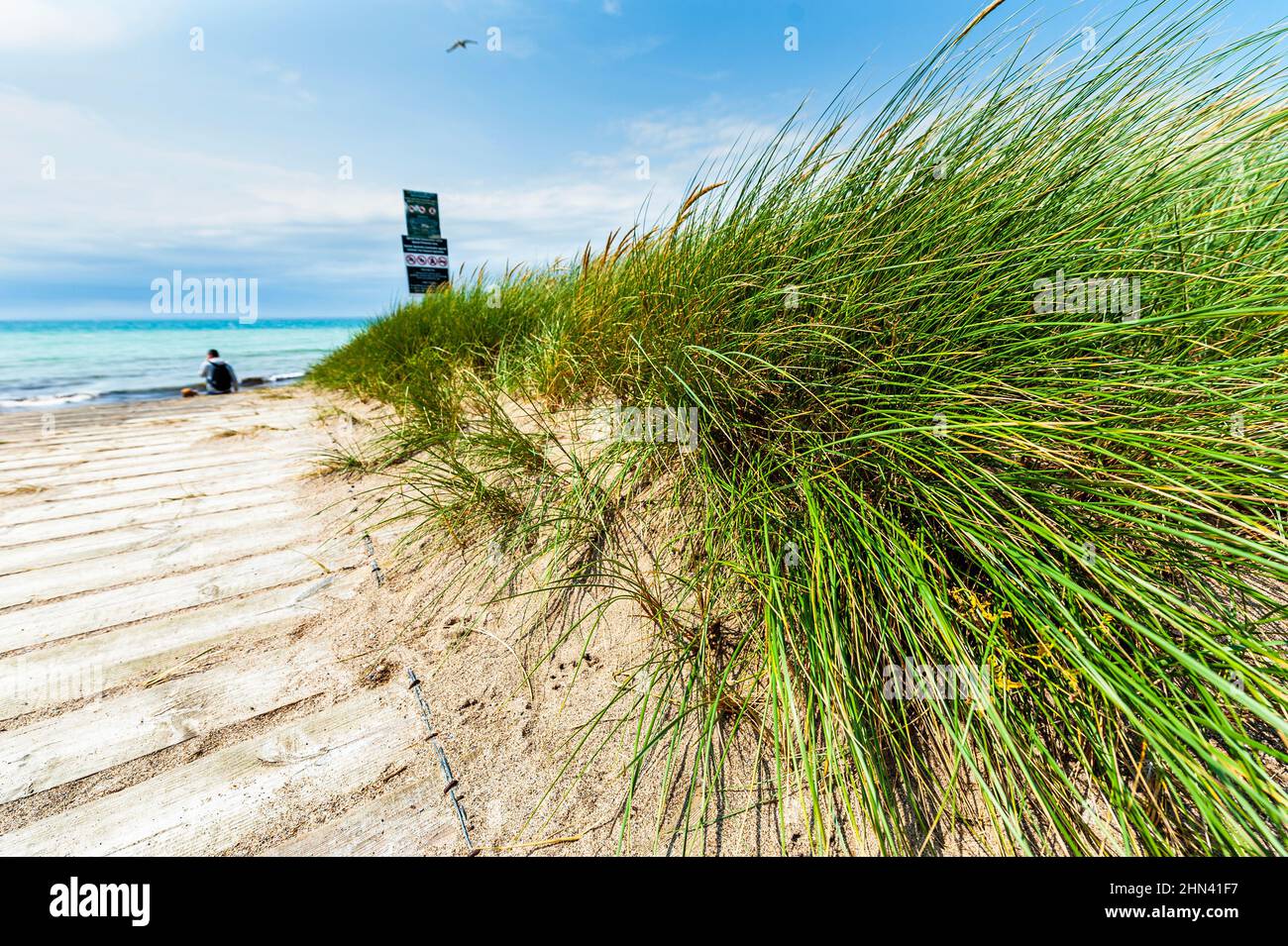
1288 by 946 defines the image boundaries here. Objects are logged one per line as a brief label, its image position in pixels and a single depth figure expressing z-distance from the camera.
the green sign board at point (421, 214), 7.48
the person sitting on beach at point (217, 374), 8.43
